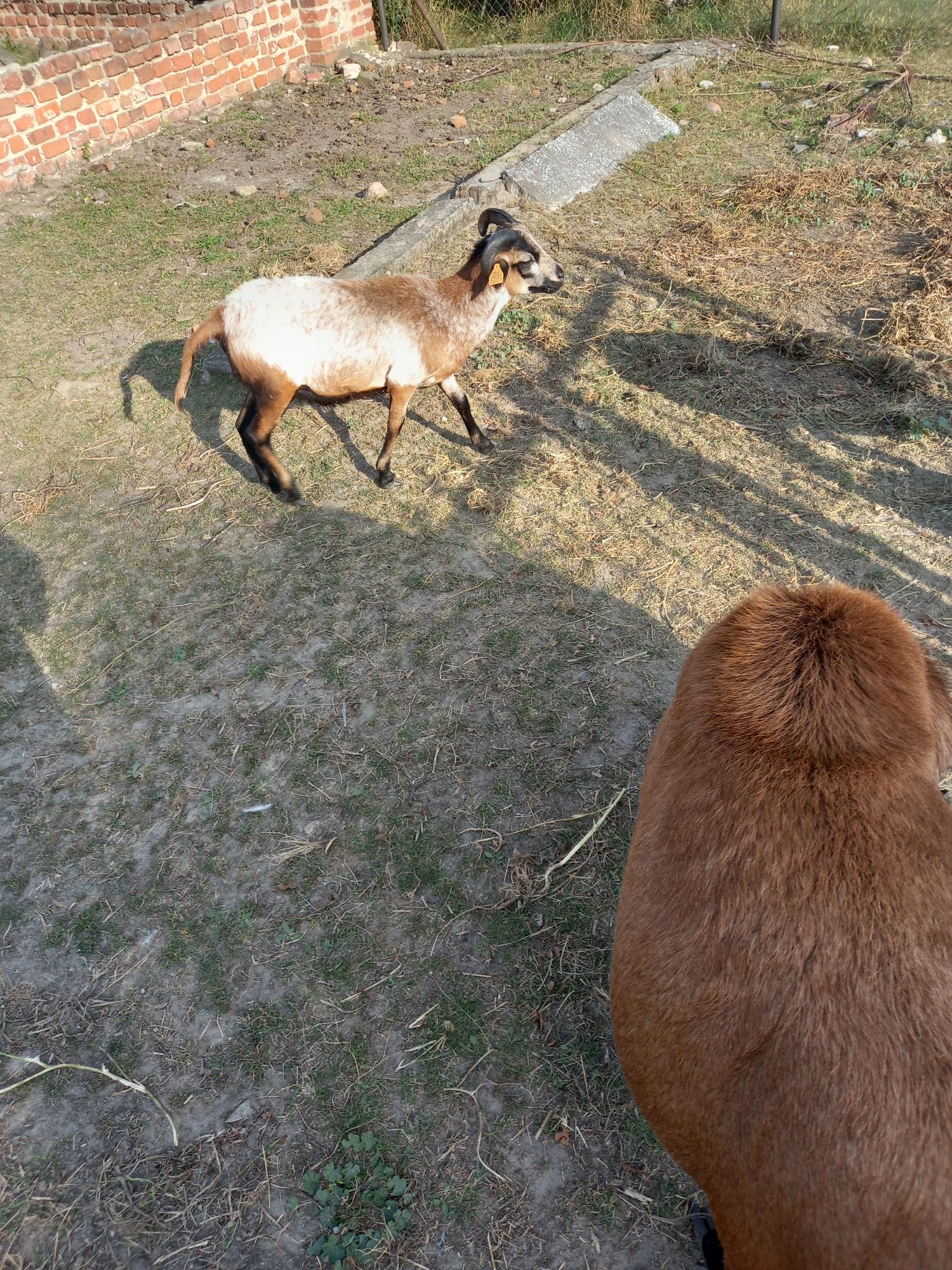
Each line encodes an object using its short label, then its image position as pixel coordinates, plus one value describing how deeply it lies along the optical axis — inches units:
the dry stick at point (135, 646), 147.8
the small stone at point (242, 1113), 95.7
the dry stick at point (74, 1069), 98.3
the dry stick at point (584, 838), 114.7
